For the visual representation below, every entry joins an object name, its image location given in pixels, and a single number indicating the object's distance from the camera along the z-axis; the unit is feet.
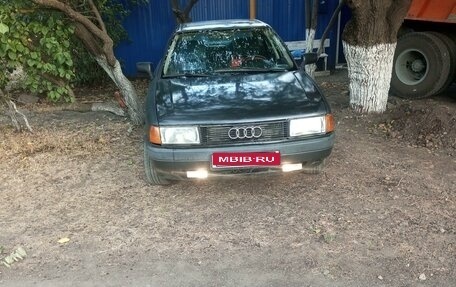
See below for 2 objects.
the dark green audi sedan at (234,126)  11.13
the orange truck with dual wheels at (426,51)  20.10
